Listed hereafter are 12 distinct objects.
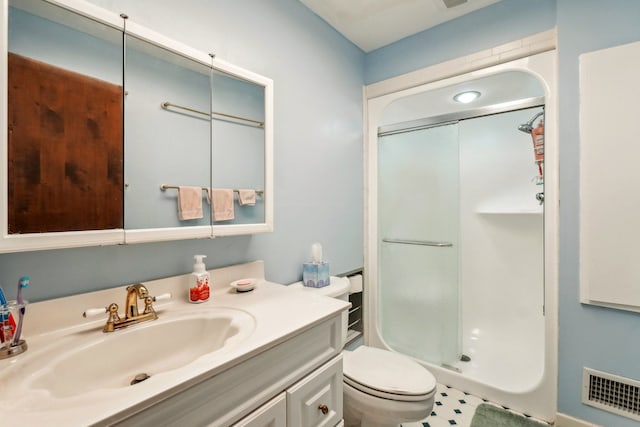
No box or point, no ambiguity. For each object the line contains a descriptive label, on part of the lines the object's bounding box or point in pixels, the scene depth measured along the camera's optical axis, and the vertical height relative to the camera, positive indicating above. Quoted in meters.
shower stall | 1.94 -0.18
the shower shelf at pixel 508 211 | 2.14 +0.01
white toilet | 1.16 -0.73
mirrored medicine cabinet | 0.70 +0.26
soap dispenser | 1.03 -0.25
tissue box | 1.48 -0.32
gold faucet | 0.83 -0.29
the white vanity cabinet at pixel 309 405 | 0.76 -0.57
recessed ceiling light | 2.08 +0.87
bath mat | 1.48 -1.09
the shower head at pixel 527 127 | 1.94 +0.58
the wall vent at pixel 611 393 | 1.27 -0.82
